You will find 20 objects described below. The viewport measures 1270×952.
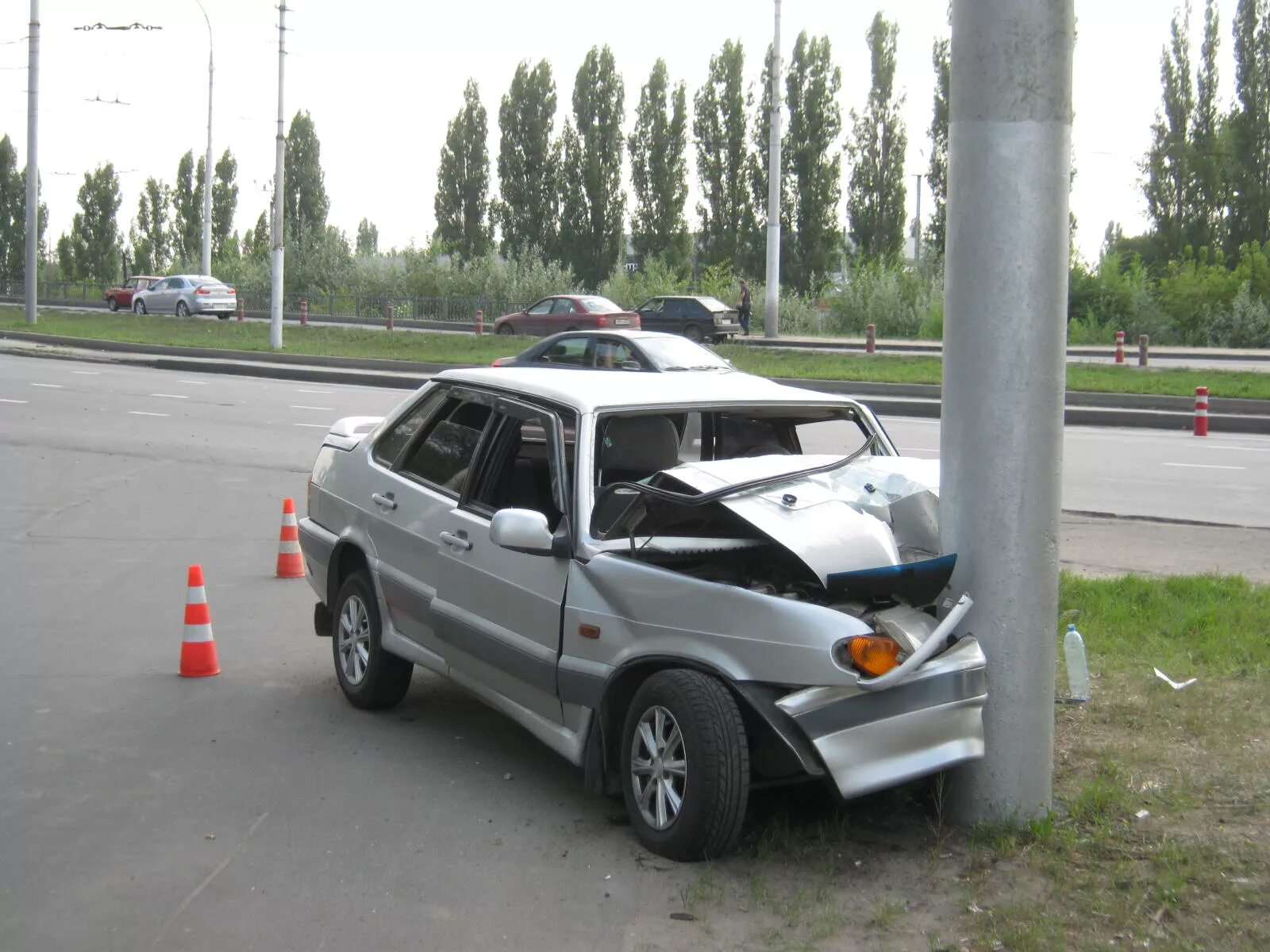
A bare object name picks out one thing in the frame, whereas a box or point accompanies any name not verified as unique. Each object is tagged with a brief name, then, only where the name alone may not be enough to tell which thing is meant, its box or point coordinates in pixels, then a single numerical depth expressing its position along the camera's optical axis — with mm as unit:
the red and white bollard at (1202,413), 19625
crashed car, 4418
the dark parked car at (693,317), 39094
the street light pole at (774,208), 37031
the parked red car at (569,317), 37062
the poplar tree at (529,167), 62750
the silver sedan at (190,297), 48412
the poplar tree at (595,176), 61844
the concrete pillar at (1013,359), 4812
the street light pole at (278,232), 34500
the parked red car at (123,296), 54219
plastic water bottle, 6176
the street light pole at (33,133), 37719
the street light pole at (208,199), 48656
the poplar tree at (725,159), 58812
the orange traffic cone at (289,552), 9609
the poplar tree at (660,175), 61281
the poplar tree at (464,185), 65125
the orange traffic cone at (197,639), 7059
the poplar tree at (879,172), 55469
